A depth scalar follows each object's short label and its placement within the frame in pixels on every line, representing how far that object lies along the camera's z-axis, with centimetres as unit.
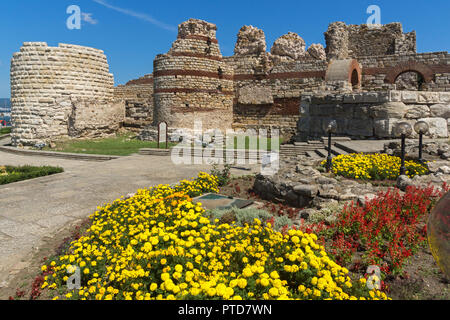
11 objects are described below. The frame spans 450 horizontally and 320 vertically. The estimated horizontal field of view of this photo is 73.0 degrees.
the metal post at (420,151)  642
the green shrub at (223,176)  743
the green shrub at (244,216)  432
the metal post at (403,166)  611
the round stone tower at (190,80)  1900
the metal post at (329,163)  712
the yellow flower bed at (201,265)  233
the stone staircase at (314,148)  977
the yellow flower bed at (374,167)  641
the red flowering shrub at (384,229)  320
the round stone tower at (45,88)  1730
